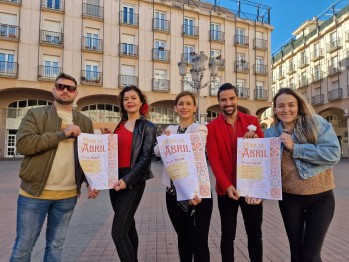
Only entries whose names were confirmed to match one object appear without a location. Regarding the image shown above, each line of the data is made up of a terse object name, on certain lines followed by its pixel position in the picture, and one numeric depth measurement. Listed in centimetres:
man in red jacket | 307
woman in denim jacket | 263
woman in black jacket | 295
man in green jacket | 270
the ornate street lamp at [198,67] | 1371
